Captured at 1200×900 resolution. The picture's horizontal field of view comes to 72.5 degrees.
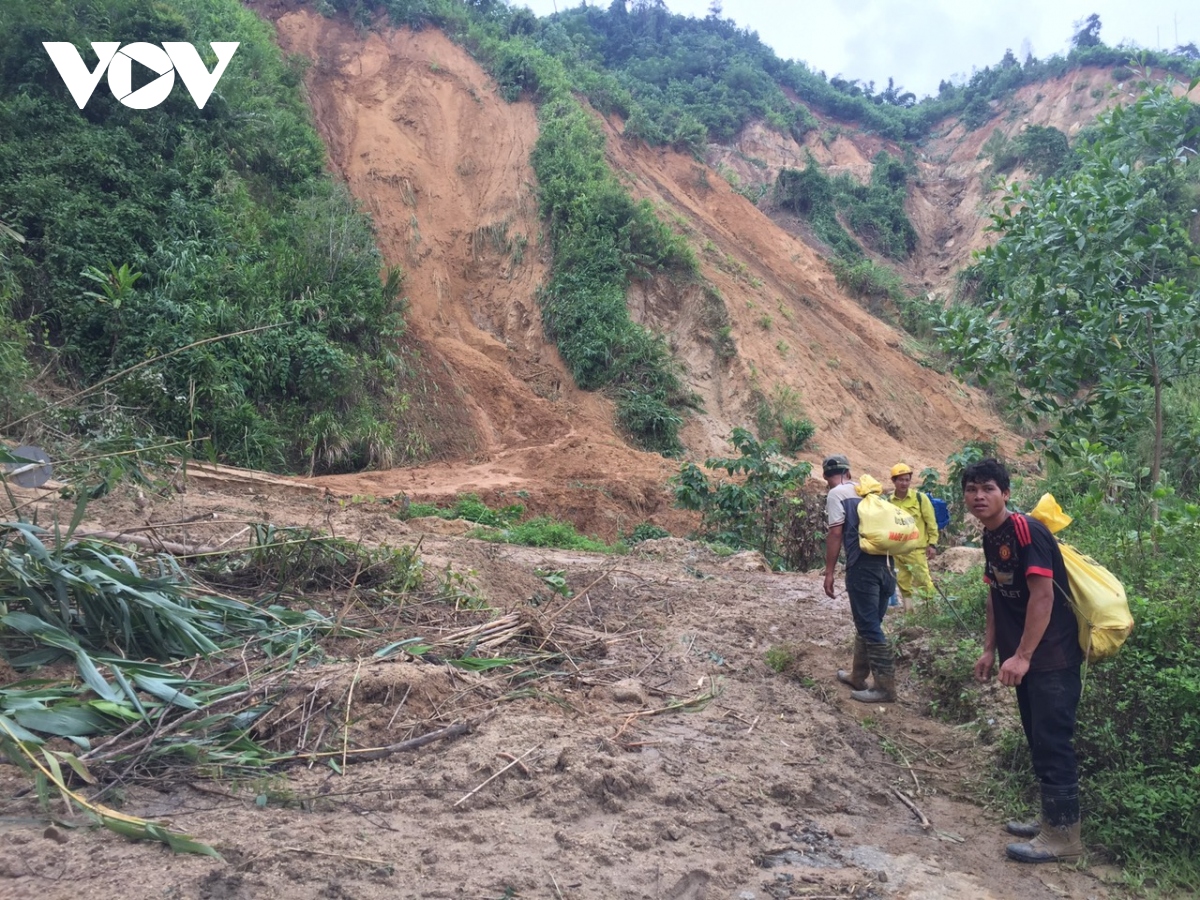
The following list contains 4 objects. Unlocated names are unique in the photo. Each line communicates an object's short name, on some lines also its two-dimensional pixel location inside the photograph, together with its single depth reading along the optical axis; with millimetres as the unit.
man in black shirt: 3086
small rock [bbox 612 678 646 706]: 4309
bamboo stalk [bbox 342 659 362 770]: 3320
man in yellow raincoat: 5602
